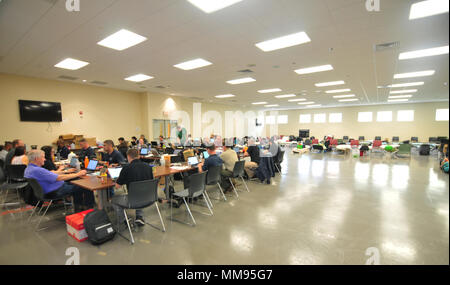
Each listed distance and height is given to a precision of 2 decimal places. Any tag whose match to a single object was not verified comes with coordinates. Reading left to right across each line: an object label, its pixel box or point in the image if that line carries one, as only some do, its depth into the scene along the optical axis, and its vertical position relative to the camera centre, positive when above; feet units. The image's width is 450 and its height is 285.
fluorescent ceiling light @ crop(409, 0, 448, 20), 10.34 +6.13
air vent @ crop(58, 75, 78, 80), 24.81 +6.18
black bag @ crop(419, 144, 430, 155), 34.84 -3.86
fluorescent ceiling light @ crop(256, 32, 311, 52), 14.51 +6.24
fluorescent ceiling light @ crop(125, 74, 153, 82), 25.20 +6.23
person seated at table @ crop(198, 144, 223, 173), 14.11 -2.26
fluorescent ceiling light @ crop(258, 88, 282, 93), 33.31 +6.07
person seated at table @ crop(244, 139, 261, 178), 20.03 -3.27
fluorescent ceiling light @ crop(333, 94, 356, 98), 41.02 +6.03
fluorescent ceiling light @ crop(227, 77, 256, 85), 26.71 +6.16
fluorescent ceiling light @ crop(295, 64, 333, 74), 21.25 +6.11
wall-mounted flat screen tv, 24.66 +2.11
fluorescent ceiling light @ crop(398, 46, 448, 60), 16.30 +5.97
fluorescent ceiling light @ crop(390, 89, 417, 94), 33.27 +5.81
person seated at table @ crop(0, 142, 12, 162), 17.21 -1.88
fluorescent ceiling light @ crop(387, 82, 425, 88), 27.96 +5.83
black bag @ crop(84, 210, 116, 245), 9.45 -4.56
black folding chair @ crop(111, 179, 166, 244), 9.69 -3.30
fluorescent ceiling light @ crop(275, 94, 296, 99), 40.57 +6.01
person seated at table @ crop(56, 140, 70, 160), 20.02 -2.27
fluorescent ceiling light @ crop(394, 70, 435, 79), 21.71 +5.86
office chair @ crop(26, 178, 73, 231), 10.37 -3.13
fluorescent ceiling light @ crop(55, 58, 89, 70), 19.48 +6.25
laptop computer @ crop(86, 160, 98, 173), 13.73 -2.49
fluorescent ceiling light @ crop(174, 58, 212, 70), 19.68 +6.22
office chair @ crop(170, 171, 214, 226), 11.46 -3.33
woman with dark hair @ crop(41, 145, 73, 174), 13.65 -2.23
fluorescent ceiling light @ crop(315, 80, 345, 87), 28.32 +6.04
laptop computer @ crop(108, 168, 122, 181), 10.88 -2.34
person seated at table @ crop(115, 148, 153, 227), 10.14 -2.21
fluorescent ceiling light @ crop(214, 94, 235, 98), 40.68 +6.10
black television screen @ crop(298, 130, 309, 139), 56.34 -1.89
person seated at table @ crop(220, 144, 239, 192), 16.48 -2.95
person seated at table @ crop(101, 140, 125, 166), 15.49 -1.98
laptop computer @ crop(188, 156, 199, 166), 15.37 -2.48
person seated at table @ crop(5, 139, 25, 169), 15.26 -2.03
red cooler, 9.77 -4.66
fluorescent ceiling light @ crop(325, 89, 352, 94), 34.38 +6.03
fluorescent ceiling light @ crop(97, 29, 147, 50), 14.17 +6.31
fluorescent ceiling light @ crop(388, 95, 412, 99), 39.64 +5.79
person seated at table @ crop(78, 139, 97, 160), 17.58 -1.94
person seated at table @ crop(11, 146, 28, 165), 14.66 -2.01
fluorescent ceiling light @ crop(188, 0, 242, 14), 10.64 +6.38
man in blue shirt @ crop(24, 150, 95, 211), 10.69 -2.64
